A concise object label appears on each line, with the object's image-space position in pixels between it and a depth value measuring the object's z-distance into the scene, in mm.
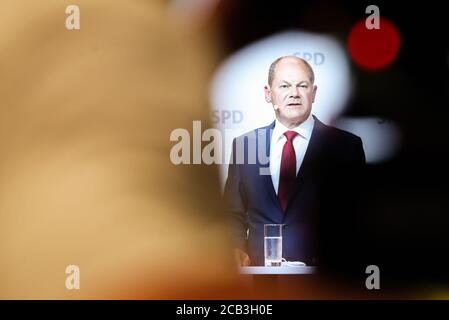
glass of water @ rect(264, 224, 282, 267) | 6512
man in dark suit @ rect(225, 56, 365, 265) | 6543
